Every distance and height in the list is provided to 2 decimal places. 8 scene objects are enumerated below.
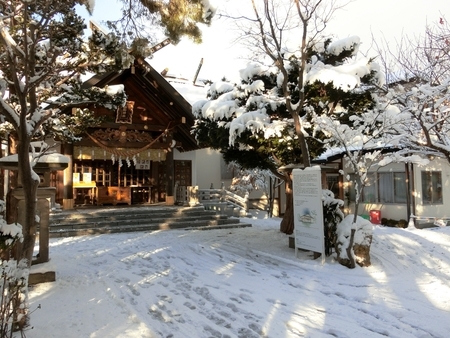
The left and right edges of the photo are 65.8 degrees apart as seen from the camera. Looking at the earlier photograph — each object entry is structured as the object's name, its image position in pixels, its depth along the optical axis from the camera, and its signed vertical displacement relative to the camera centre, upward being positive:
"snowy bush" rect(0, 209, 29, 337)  3.30 -0.98
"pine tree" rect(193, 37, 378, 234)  7.98 +1.92
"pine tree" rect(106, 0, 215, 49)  5.16 +2.49
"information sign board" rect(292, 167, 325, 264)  6.89 -0.63
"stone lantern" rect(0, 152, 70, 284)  5.89 -0.29
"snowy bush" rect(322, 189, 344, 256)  7.35 -0.83
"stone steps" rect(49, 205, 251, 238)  11.06 -1.37
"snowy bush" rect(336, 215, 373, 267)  6.66 -1.26
